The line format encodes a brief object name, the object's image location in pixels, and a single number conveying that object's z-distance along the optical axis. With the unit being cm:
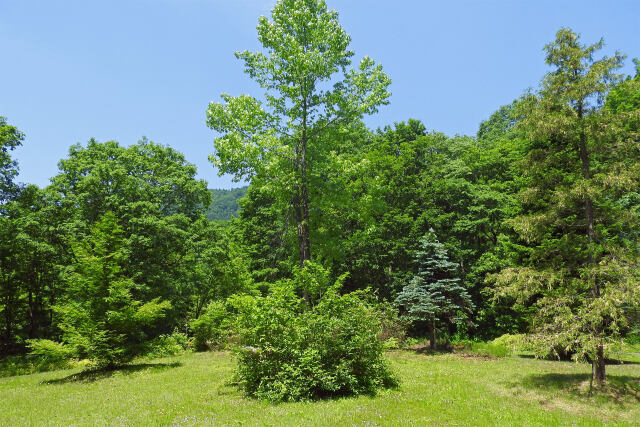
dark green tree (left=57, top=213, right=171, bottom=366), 1672
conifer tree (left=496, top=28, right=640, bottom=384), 1072
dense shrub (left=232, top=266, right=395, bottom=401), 1073
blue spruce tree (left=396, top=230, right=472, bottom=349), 2230
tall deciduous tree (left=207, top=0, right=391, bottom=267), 1584
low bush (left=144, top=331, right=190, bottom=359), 1848
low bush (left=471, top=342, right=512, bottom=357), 2002
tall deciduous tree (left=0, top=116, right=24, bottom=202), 2327
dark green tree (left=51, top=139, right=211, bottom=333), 2428
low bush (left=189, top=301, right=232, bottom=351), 2508
